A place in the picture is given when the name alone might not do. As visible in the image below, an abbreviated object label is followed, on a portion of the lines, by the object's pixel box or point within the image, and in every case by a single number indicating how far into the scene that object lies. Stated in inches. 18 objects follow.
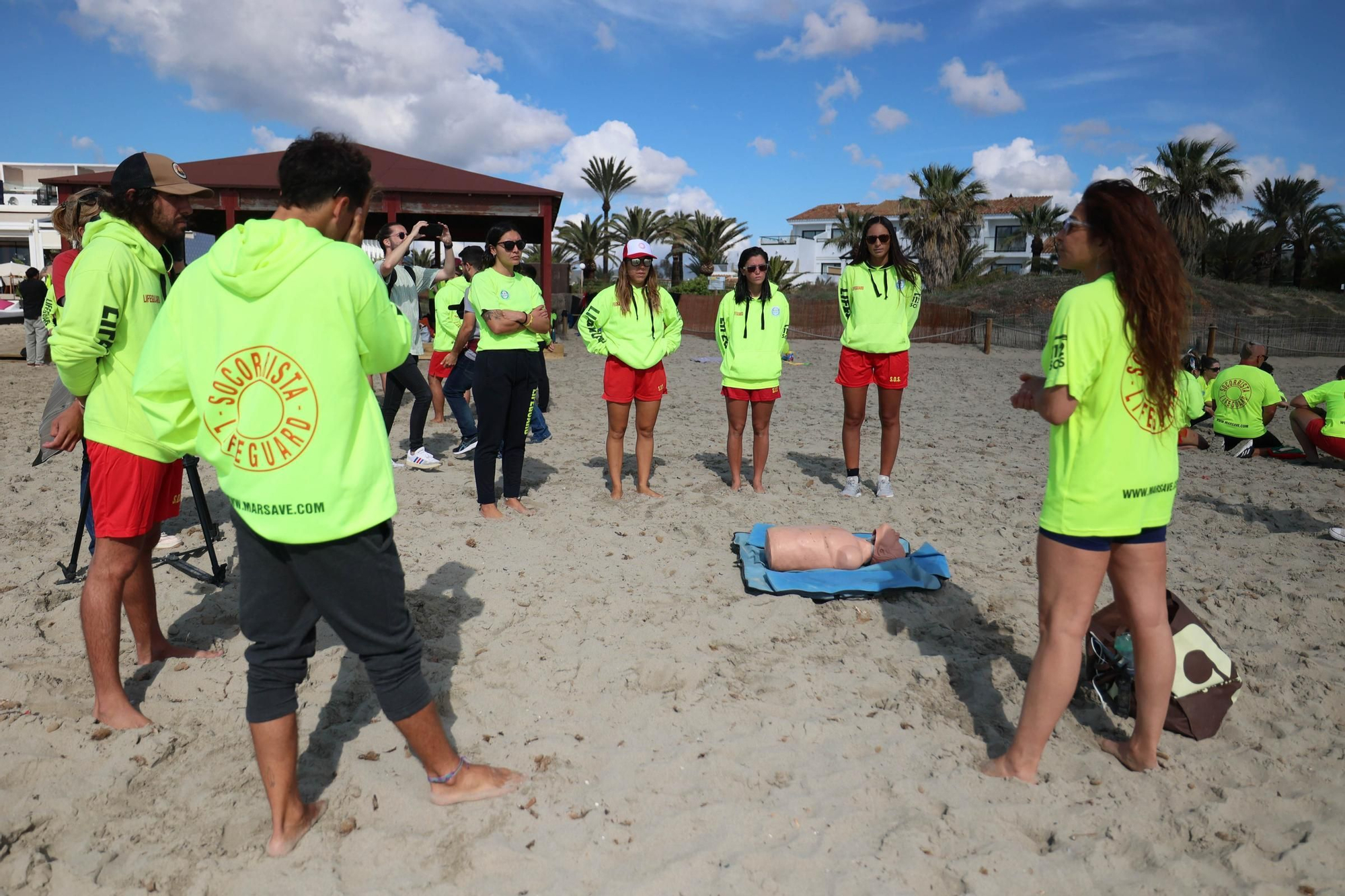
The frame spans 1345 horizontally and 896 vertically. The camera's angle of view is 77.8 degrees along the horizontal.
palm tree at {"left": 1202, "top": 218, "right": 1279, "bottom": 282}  1736.0
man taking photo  257.3
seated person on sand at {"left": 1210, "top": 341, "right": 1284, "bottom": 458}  346.9
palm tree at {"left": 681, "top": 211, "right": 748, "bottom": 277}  1793.8
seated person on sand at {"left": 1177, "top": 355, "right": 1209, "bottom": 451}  350.3
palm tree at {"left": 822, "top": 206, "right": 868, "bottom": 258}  1971.8
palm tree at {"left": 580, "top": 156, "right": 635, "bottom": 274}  1748.3
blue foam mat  171.6
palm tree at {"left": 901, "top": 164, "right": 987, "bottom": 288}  1668.3
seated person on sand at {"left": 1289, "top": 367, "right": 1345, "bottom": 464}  262.5
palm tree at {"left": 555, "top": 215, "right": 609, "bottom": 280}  1806.1
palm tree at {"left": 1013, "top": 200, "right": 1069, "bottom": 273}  2133.4
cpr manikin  181.8
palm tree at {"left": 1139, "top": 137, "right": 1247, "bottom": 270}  1508.4
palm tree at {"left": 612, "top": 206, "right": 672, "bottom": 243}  1763.0
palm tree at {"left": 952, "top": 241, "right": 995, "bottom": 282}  1702.8
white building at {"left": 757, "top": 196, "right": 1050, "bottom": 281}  2390.5
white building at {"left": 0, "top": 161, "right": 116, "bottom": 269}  1755.7
